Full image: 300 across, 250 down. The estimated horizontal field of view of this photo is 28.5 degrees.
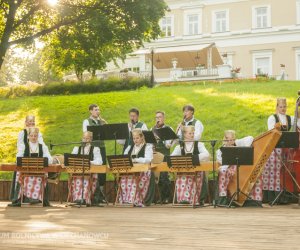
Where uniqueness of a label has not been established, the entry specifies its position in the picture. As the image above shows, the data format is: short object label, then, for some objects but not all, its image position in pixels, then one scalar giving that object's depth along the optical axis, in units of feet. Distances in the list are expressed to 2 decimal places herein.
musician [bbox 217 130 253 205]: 34.37
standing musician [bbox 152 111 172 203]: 39.17
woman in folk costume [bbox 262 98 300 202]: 35.29
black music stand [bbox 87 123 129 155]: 35.73
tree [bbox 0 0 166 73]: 62.75
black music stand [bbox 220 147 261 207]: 31.78
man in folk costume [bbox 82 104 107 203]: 38.30
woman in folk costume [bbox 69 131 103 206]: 37.17
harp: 32.14
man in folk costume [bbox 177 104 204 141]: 37.21
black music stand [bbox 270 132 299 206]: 32.40
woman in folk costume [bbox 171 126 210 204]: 35.65
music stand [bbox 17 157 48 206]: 36.55
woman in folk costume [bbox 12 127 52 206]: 37.60
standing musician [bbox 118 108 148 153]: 39.22
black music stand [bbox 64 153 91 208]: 36.06
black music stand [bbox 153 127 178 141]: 34.73
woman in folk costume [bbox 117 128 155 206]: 36.40
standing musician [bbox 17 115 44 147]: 37.42
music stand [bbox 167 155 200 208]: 34.30
